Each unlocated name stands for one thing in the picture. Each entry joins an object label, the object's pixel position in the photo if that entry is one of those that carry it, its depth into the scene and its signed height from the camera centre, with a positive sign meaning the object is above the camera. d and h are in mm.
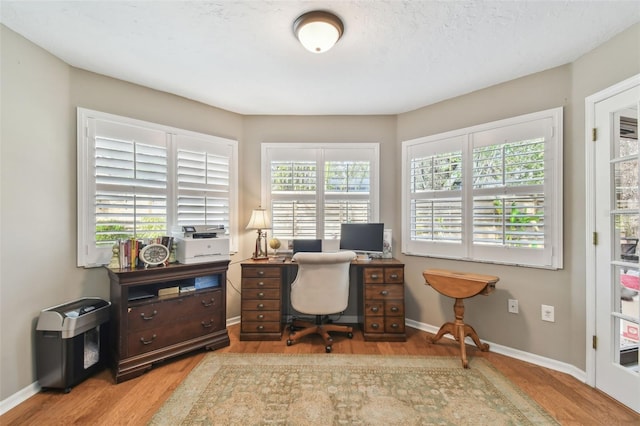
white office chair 2287 -665
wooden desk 2564 -888
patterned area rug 1565 -1259
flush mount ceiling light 1544 +1153
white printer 2299 -292
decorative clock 2137 -354
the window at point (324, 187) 3100 +320
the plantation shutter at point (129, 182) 2240 +291
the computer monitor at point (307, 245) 2867 -359
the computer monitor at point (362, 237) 2816 -268
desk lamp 2844 -121
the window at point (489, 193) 2156 +203
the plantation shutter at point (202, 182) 2682 +343
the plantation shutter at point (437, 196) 2639 +195
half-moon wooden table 2133 -655
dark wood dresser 1963 -850
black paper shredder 1777 -944
